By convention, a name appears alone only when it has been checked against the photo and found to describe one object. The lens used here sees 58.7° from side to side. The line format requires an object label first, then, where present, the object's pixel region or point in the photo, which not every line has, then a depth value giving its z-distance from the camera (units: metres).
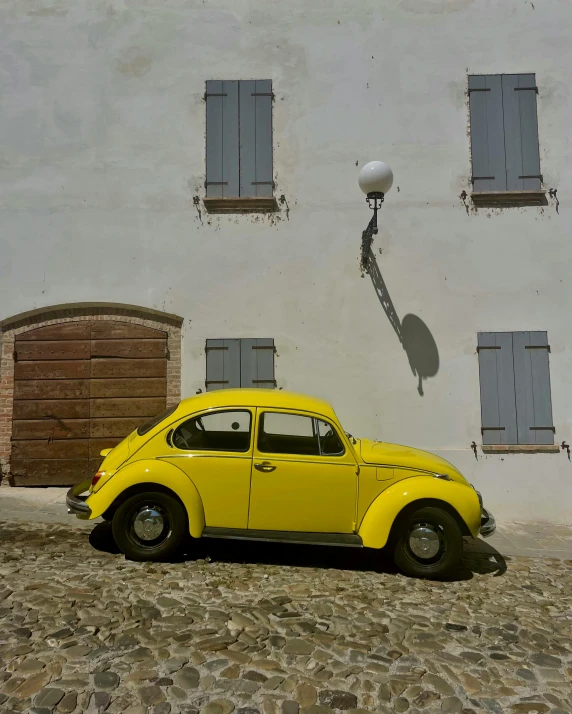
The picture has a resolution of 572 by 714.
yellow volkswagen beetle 4.59
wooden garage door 7.48
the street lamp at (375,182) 6.70
